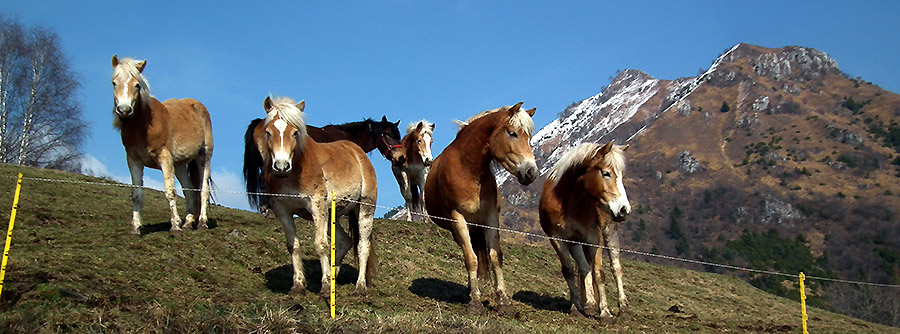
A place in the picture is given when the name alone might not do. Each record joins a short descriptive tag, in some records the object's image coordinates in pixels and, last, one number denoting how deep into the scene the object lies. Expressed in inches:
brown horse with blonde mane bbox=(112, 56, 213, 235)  376.2
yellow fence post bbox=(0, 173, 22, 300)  212.7
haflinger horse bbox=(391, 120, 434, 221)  647.8
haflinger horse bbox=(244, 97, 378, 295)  300.0
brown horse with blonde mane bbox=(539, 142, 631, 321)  352.8
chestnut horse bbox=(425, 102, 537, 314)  320.2
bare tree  1095.0
